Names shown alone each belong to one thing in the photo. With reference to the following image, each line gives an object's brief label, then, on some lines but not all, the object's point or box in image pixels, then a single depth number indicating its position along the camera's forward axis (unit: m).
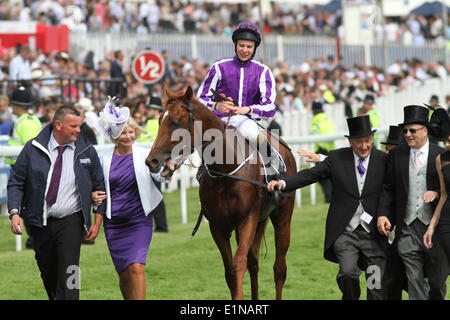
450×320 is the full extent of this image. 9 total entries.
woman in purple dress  14.65
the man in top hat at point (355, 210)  14.87
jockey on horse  16.91
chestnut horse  15.01
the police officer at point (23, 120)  23.17
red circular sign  34.34
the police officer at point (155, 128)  25.84
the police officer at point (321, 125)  31.45
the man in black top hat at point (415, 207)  14.87
